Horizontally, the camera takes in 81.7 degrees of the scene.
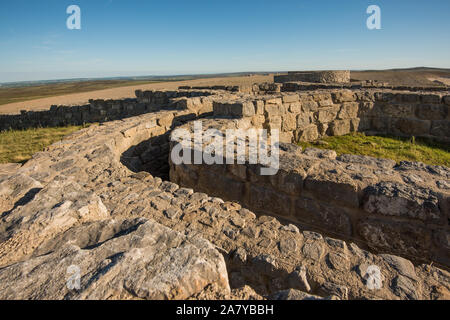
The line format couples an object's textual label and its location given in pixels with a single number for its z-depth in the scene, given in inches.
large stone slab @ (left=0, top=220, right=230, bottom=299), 56.7
